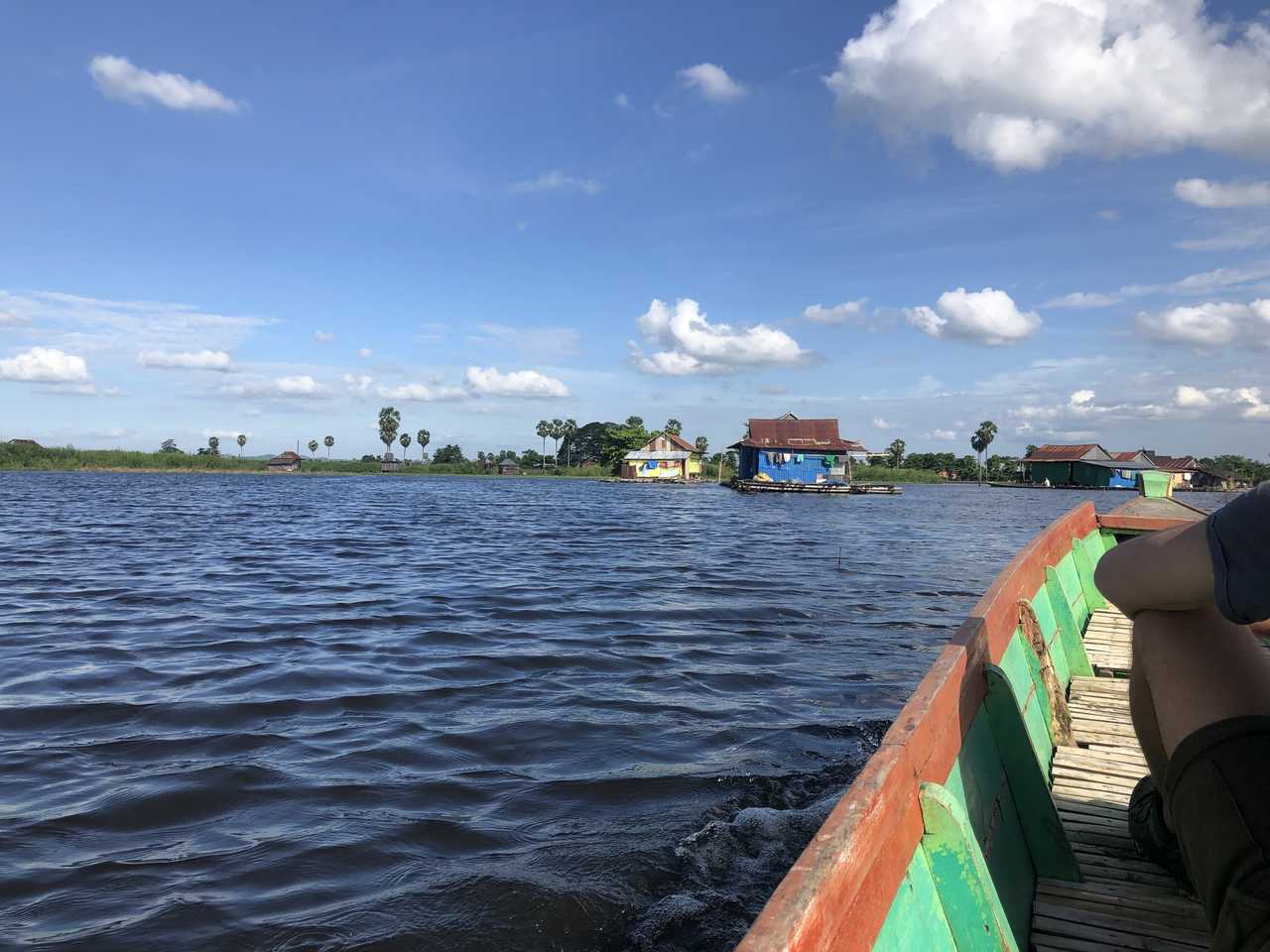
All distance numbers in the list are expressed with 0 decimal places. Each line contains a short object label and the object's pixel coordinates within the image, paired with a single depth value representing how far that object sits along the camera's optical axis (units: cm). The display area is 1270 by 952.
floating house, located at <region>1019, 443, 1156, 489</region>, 6525
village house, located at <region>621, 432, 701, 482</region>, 7256
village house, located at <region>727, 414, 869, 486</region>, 5528
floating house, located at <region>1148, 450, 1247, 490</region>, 7469
